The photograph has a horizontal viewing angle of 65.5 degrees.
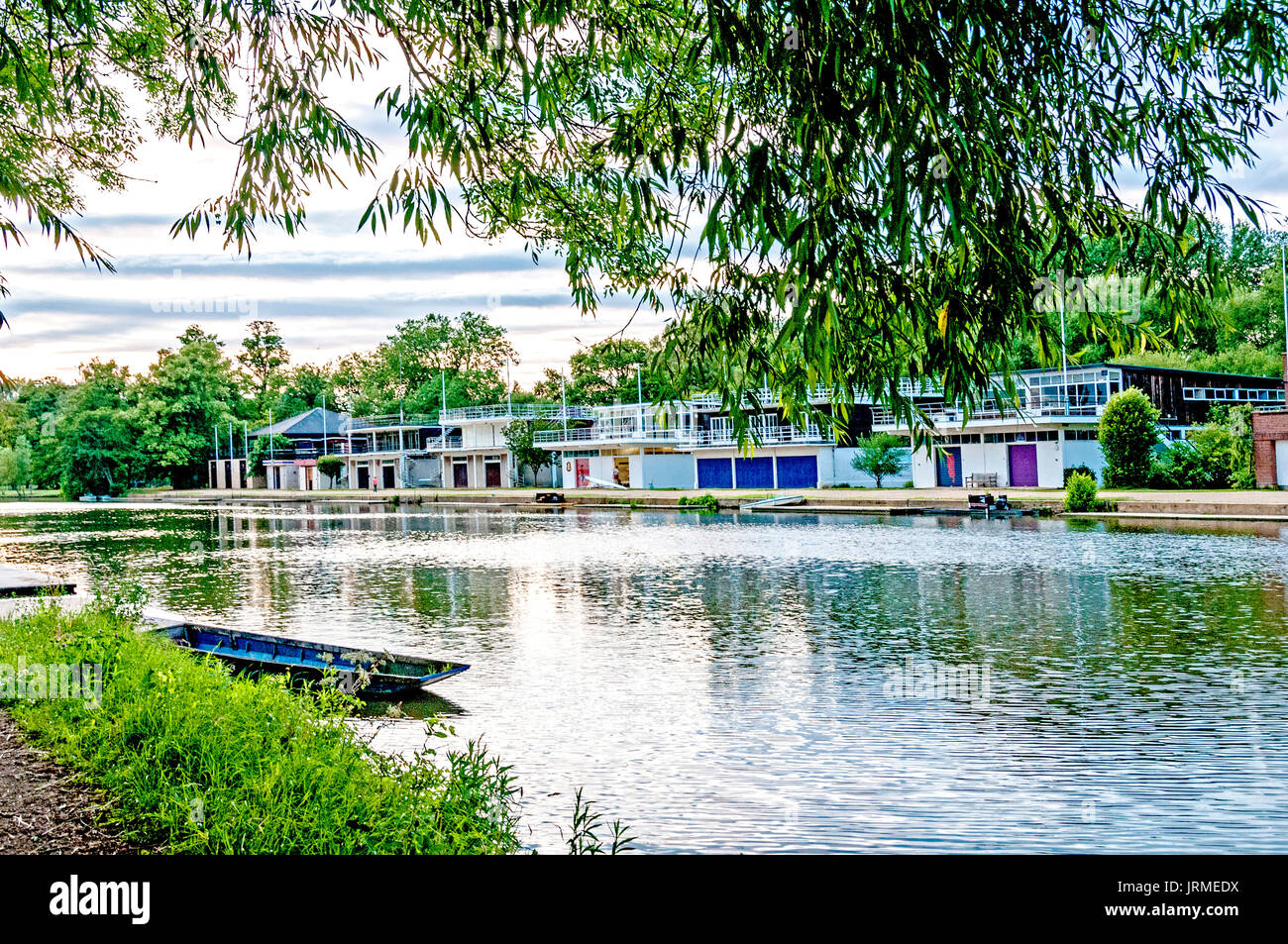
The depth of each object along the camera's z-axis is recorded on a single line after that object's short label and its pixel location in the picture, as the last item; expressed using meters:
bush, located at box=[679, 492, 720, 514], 47.12
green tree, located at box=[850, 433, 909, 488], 55.81
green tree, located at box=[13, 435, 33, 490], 78.75
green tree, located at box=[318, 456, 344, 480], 92.81
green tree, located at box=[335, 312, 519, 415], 98.50
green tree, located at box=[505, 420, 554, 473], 75.62
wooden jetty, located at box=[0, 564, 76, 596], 16.17
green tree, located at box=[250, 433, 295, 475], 99.75
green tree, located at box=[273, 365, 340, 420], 111.81
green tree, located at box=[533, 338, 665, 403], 82.56
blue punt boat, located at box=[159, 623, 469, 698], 10.80
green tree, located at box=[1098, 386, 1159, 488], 42.88
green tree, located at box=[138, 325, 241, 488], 83.00
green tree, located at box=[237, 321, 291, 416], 114.44
